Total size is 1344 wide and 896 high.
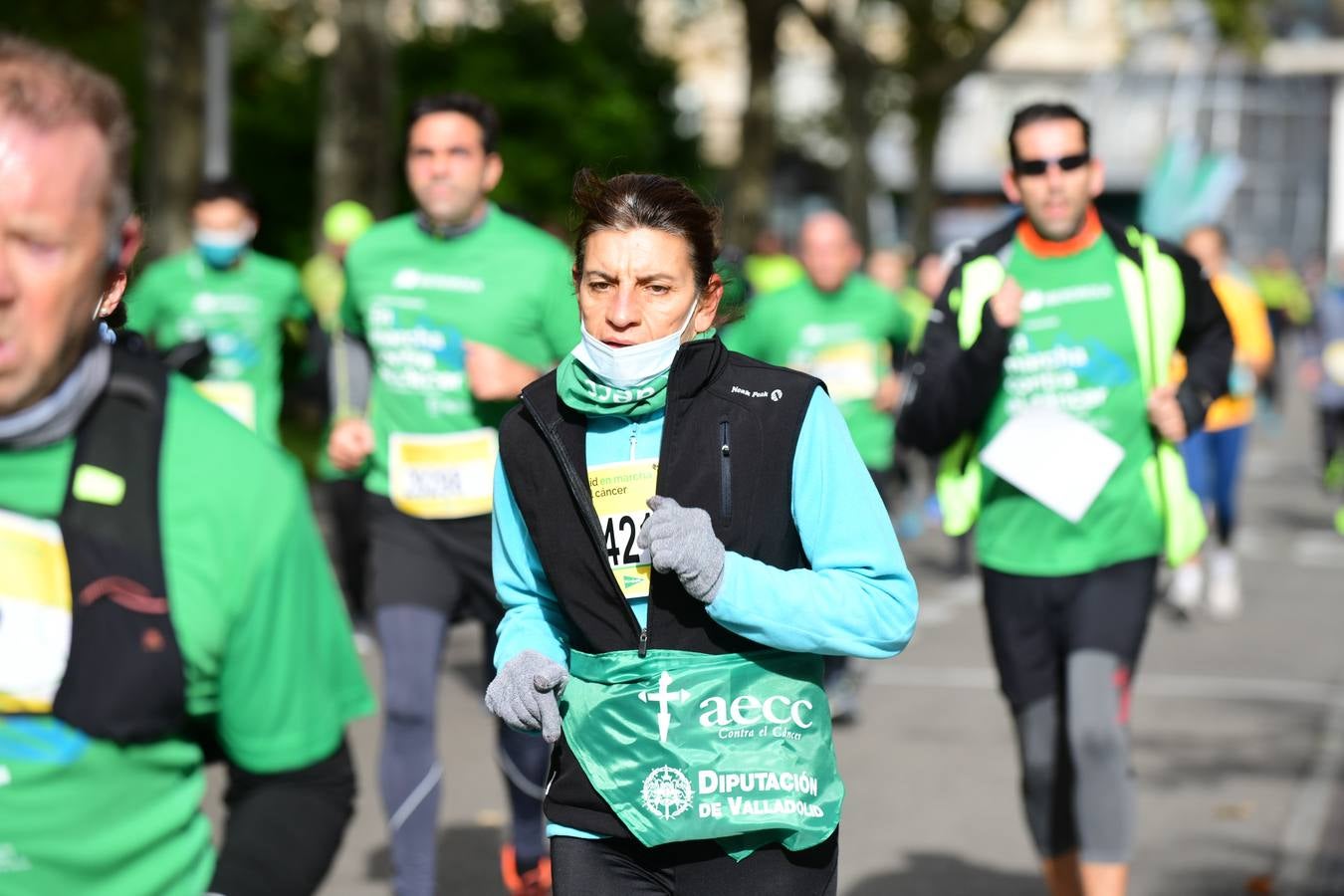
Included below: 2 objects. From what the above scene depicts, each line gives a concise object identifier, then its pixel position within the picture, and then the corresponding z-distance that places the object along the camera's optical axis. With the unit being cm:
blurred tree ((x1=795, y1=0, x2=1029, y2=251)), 2830
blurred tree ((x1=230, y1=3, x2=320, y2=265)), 2670
